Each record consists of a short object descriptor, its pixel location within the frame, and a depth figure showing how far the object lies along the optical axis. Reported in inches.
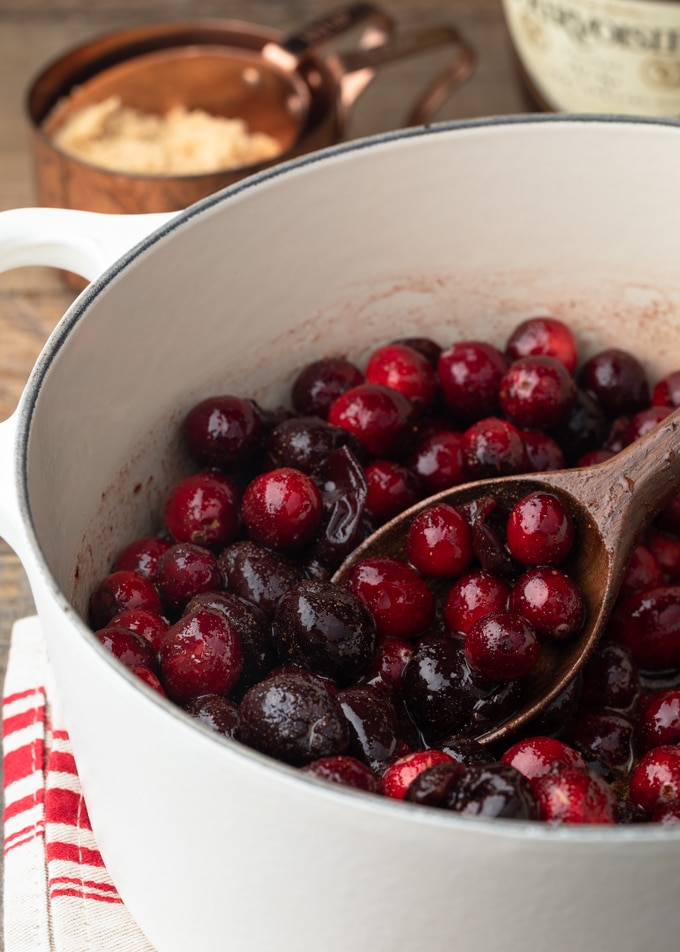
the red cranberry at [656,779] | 23.8
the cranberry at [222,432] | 26.2
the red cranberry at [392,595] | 25.0
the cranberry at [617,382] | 27.3
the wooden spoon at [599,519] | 25.0
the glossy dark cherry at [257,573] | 25.1
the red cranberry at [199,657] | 24.2
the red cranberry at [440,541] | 25.3
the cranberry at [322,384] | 27.1
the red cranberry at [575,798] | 22.6
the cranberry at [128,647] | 24.1
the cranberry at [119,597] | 25.0
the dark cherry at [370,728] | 23.5
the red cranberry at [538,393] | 26.7
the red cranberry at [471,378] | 27.1
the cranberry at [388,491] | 26.2
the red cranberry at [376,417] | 26.4
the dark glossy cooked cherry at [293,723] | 23.1
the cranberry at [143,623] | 24.7
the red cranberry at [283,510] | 25.4
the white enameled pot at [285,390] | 21.1
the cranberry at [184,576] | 25.2
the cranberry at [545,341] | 27.5
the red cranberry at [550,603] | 24.8
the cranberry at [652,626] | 25.5
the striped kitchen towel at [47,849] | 24.1
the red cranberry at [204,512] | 25.9
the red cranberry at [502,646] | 24.2
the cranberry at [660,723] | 24.6
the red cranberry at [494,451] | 26.2
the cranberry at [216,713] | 23.7
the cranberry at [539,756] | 23.5
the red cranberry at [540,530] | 25.0
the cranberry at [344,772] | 22.6
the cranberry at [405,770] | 23.0
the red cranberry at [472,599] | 25.0
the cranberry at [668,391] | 27.2
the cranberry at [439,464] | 26.6
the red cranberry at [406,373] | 27.1
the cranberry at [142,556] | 25.7
